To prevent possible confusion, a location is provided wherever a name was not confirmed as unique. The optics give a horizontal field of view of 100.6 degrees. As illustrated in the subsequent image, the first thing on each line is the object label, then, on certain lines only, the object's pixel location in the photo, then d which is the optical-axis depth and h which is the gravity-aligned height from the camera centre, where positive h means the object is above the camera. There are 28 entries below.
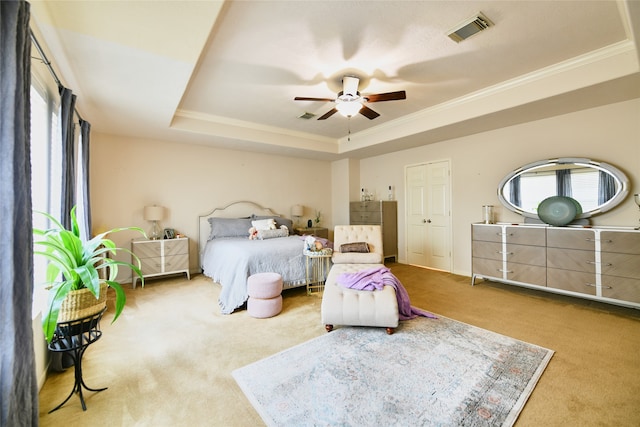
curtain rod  1.86 +1.24
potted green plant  1.55 -0.34
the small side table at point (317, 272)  3.99 -0.88
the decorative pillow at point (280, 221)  5.57 -0.14
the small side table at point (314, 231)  6.10 -0.40
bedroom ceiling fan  2.95 +1.30
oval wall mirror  3.41 +0.38
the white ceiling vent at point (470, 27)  2.22 +1.62
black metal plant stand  1.71 -0.83
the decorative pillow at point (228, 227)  5.06 -0.24
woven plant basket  1.64 -0.57
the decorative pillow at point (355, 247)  3.99 -0.50
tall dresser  5.90 -0.12
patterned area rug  1.66 -1.24
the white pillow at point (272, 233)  4.75 -0.34
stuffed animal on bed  4.81 -0.33
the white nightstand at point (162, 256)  4.38 -0.68
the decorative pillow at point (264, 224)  5.10 -0.18
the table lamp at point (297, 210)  6.36 +0.10
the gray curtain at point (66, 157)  2.43 +0.56
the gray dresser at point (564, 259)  3.06 -0.63
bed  3.44 -0.54
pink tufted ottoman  3.13 -0.98
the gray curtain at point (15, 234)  1.08 -0.07
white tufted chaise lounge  2.62 -0.94
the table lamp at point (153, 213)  4.54 +0.05
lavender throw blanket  2.79 -0.74
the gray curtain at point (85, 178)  3.42 +0.51
